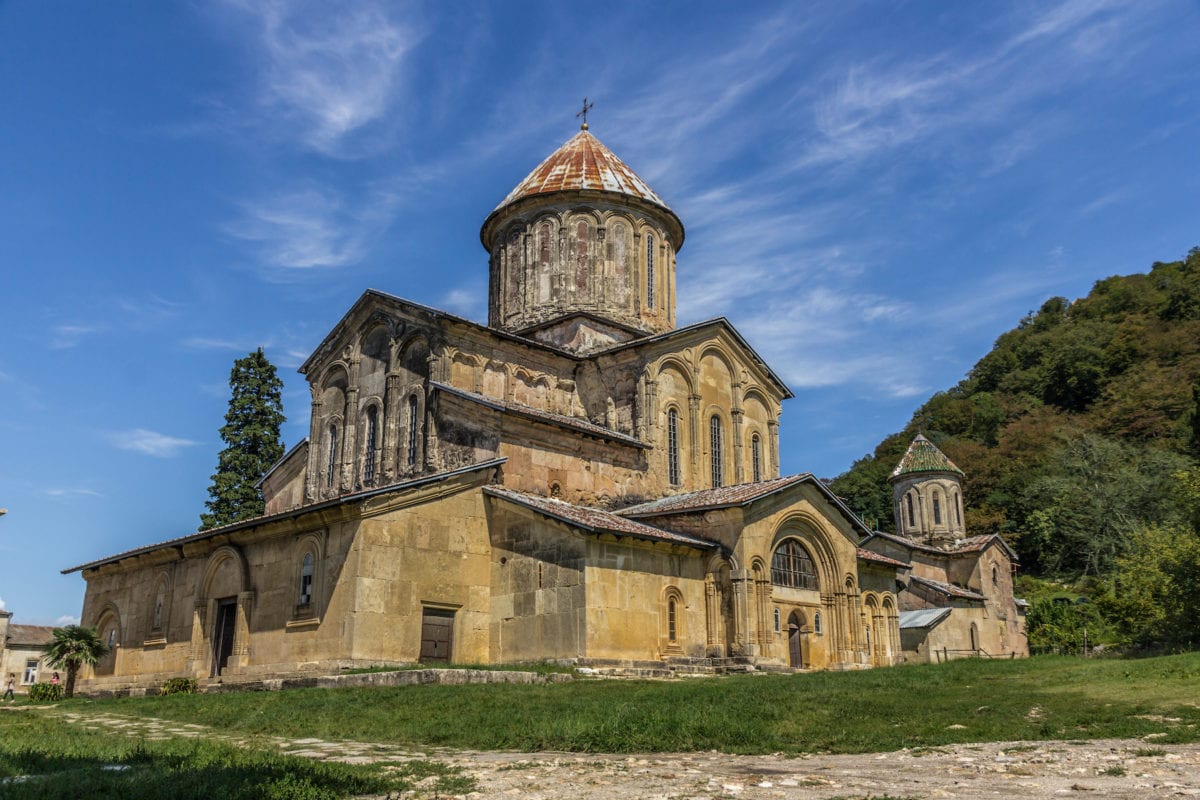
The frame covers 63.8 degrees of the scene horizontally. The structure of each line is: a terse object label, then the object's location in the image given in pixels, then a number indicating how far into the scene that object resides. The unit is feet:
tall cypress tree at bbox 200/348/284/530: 125.59
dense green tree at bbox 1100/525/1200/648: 86.99
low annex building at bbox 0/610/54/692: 163.63
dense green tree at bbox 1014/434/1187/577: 189.67
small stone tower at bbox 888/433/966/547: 157.58
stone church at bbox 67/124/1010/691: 71.20
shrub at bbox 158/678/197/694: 72.13
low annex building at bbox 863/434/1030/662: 127.54
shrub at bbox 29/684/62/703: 78.48
